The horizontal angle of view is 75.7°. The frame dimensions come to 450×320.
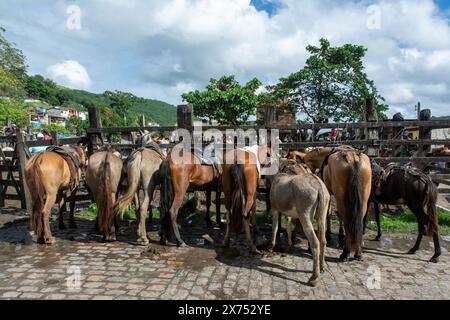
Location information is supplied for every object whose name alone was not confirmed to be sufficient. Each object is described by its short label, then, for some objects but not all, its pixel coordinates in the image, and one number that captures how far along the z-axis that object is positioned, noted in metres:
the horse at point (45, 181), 5.44
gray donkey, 4.04
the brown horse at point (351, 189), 4.72
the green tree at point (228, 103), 24.81
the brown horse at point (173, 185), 5.38
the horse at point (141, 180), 5.56
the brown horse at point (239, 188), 5.13
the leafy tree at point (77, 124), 63.82
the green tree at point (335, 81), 18.77
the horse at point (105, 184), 5.55
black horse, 4.99
